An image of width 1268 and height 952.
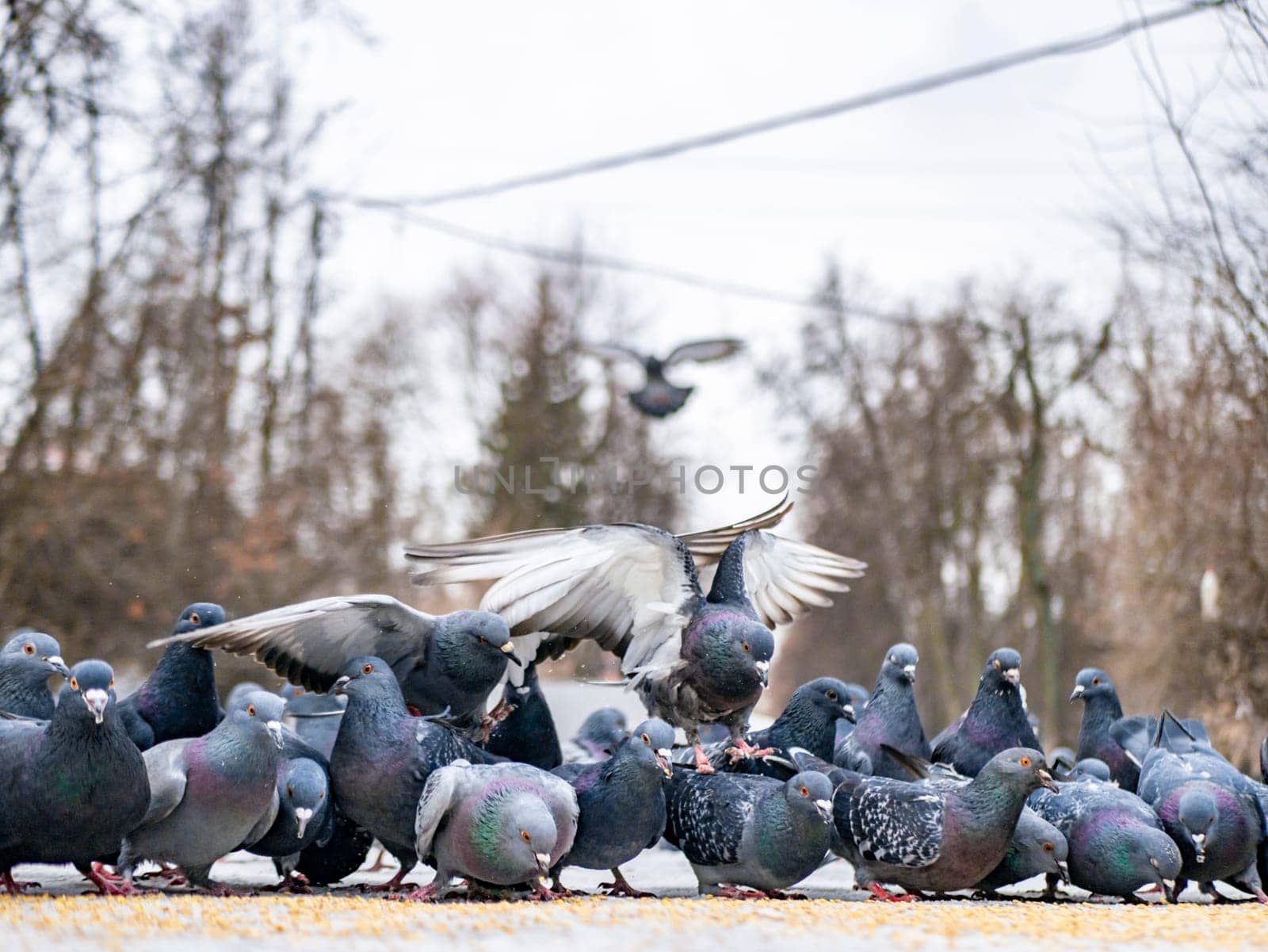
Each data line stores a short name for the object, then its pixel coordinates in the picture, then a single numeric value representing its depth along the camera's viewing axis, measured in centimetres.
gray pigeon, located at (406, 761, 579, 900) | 486
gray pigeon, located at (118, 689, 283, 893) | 500
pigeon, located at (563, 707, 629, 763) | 764
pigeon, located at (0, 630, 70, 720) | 564
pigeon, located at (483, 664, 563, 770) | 640
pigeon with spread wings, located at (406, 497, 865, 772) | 575
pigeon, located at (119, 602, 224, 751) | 573
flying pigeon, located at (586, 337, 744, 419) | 1314
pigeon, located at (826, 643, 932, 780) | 641
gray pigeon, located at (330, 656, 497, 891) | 521
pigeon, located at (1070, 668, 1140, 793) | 740
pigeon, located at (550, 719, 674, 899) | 530
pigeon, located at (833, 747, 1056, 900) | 537
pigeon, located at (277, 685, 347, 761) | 682
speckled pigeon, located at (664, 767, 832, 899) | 523
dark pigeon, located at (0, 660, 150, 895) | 460
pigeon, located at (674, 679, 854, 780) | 655
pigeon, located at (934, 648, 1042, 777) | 646
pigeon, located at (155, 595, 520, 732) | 563
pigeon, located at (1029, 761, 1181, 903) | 552
